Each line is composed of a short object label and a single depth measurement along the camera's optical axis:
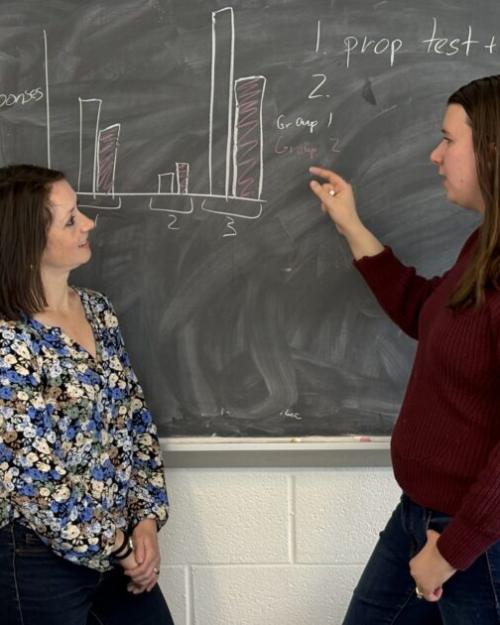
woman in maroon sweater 1.37
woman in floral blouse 1.55
